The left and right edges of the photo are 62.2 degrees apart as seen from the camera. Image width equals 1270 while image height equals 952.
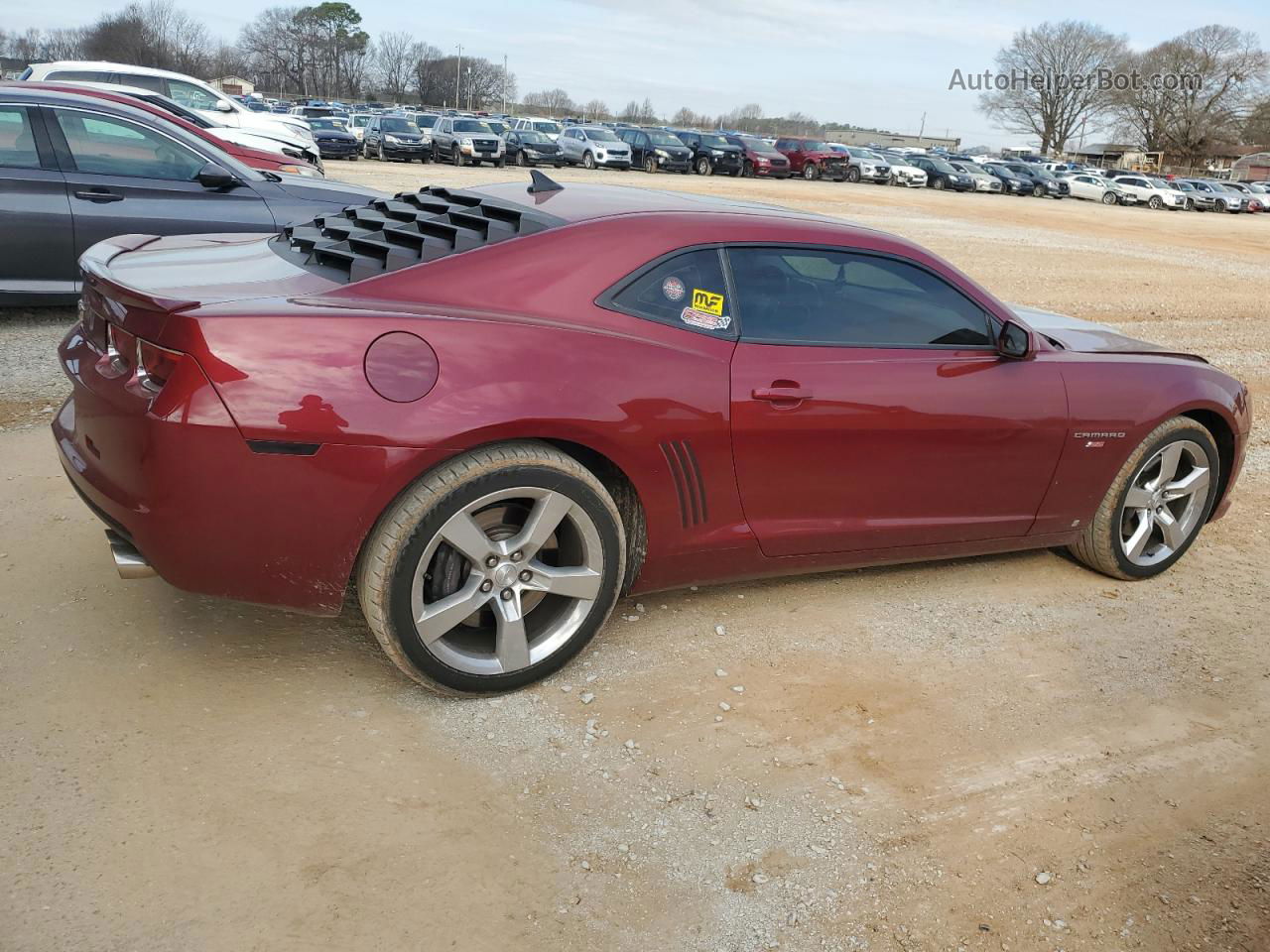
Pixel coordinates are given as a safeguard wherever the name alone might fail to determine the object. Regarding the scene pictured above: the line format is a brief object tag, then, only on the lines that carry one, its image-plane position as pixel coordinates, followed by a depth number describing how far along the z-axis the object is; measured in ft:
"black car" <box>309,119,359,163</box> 103.93
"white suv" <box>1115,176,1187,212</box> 145.18
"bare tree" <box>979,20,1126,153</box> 330.75
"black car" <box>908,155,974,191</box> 140.26
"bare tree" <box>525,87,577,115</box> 466.29
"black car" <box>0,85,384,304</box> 23.11
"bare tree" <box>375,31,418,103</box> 406.62
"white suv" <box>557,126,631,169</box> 117.60
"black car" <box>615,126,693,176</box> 120.78
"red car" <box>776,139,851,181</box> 134.72
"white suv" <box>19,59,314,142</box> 50.11
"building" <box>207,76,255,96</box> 296.88
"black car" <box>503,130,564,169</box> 112.98
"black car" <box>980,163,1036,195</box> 144.25
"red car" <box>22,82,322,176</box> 28.90
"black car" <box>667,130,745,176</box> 122.83
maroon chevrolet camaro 9.18
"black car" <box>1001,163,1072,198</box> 147.74
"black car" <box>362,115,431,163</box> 107.04
